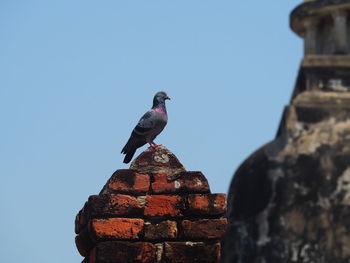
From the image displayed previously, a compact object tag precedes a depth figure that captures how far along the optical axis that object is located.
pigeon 16.69
